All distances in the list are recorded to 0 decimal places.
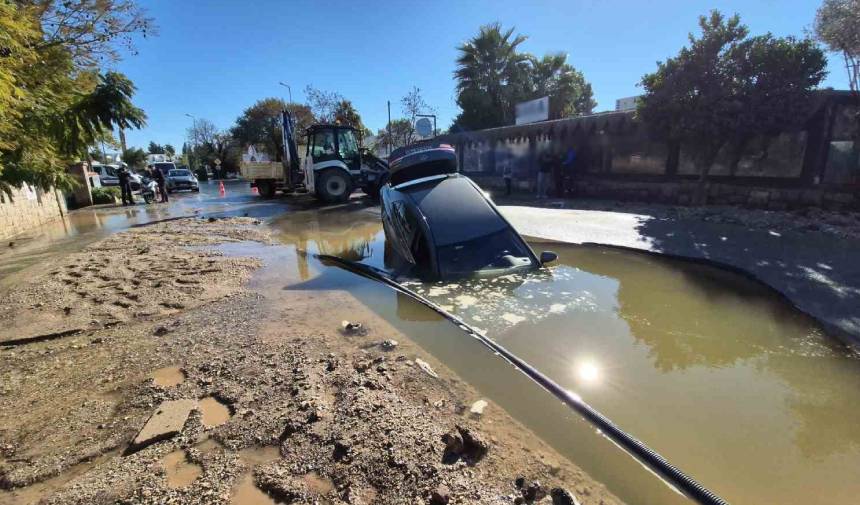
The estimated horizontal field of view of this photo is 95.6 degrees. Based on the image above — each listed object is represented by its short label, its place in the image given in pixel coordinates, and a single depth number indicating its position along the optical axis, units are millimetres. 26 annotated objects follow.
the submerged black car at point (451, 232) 5176
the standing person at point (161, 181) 18828
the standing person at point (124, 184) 17859
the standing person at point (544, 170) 14630
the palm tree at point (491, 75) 27031
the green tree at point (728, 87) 9219
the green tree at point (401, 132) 37328
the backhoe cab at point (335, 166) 14922
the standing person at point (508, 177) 16188
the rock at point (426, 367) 3127
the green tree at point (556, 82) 28156
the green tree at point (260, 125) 47438
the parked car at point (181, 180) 25156
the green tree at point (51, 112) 5930
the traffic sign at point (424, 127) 23756
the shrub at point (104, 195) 18594
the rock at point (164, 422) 2285
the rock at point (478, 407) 2666
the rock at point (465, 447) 2189
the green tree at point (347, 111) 39062
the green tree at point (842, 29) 9648
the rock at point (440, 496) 1878
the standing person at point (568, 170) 14766
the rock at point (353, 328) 3979
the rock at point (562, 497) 1925
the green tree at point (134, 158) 59097
